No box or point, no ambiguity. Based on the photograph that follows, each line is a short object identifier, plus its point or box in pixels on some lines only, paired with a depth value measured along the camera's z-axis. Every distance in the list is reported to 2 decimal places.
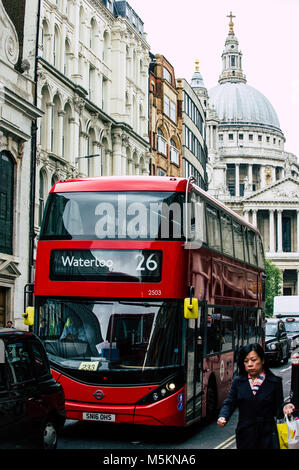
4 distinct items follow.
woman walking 7.20
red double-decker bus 11.73
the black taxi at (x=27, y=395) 8.62
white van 49.83
